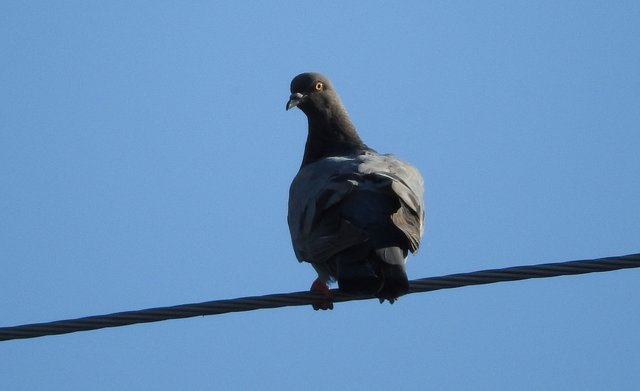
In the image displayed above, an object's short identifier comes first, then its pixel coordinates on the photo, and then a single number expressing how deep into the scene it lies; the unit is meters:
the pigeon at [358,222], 13.62
